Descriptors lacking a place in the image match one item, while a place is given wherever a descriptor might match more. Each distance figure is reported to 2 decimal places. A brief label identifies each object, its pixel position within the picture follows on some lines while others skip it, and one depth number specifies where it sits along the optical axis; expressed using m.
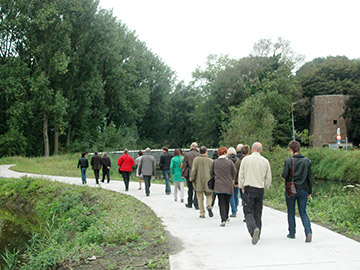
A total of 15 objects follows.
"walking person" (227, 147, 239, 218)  11.20
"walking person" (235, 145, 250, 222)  10.38
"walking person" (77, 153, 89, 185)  21.09
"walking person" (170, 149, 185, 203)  13.65
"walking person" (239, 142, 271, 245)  8.01
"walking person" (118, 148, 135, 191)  17.66
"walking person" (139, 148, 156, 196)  15.47
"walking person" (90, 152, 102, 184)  21.16
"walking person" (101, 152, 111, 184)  21.31
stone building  57.72
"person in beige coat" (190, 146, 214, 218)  10.85
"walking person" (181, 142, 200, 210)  12.22
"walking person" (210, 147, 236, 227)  9.54
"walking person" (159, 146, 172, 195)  16.12
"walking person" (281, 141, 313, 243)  7.78
